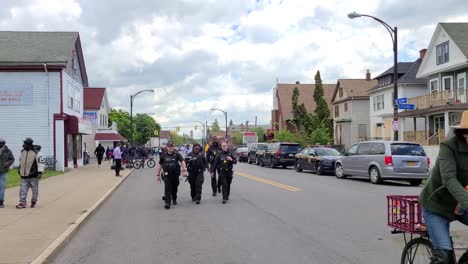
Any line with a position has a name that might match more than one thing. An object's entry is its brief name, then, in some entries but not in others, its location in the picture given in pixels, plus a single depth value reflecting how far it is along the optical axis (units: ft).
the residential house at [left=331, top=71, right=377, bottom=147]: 192.34
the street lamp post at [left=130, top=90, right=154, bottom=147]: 154.20
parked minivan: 63.87
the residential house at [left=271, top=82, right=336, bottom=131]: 278.46
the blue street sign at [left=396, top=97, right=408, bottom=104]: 73.27
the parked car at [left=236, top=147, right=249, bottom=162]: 154.92
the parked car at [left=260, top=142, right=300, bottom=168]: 110.63
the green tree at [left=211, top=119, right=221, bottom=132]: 534.86
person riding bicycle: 14.52
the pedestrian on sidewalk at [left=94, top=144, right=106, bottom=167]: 124.21
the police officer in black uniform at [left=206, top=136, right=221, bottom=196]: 50.88
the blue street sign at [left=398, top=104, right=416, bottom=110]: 73.65
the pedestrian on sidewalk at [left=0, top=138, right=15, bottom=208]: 42.34
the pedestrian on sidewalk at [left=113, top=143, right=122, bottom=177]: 85.61
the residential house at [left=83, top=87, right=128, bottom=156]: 203.10
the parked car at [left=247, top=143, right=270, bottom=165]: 126.93
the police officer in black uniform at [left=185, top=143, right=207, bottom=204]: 46.85
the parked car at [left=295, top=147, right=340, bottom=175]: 86.43
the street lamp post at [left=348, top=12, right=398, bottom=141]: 76.64
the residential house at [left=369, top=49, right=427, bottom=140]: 153.99
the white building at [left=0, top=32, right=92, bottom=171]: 100.37
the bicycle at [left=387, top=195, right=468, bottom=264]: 16.24
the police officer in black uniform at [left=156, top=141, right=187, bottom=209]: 43.22
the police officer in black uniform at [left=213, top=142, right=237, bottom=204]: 46.37
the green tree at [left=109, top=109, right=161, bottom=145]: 361.30
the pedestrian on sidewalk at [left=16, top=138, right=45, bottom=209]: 42.04
